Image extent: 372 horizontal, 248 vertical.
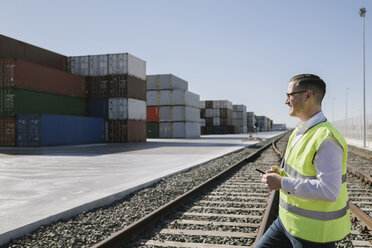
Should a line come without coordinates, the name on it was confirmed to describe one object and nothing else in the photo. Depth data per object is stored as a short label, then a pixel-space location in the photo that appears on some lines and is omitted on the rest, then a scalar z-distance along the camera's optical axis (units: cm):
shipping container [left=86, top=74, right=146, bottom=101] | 3309
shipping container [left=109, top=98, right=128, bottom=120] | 3278
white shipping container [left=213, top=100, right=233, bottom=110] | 7562
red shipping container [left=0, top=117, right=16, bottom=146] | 2503
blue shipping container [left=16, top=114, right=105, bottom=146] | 2477
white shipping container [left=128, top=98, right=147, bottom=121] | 3331
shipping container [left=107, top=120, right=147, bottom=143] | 3272
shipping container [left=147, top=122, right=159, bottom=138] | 4753
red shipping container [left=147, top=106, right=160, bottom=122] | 4734
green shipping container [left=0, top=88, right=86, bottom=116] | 2519
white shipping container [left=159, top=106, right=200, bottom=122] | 4616
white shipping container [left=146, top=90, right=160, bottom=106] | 4756
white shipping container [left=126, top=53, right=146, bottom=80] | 3372
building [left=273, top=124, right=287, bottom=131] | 19134
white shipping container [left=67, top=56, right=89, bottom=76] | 3428
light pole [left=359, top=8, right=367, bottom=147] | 2605
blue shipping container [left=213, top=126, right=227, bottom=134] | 7681
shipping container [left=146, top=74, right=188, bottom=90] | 4678
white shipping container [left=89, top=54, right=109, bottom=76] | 3369
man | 191
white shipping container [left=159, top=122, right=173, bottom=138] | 4684
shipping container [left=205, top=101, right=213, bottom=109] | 7706
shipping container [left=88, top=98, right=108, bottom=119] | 3350
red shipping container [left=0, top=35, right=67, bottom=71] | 2838
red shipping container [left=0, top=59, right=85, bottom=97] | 2514
